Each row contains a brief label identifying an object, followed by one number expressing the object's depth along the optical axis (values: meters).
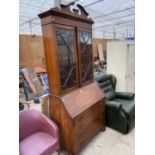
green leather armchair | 2.92
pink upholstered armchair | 1.94
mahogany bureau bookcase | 2.12
